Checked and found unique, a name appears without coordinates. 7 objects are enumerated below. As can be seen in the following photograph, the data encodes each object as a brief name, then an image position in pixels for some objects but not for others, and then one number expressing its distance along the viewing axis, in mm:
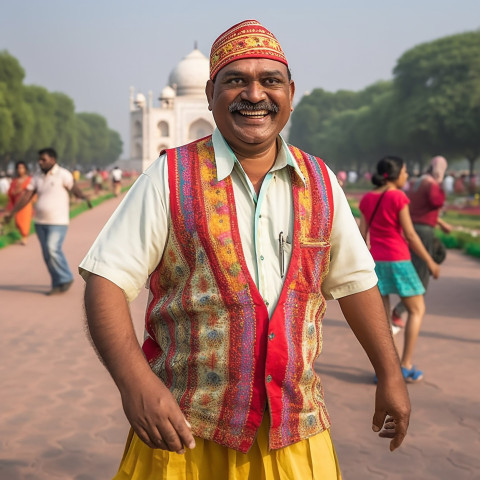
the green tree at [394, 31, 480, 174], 35219
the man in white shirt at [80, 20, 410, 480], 1861
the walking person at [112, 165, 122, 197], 31303
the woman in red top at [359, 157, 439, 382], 5047
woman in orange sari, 11828
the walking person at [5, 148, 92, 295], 8023
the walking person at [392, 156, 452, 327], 5992
